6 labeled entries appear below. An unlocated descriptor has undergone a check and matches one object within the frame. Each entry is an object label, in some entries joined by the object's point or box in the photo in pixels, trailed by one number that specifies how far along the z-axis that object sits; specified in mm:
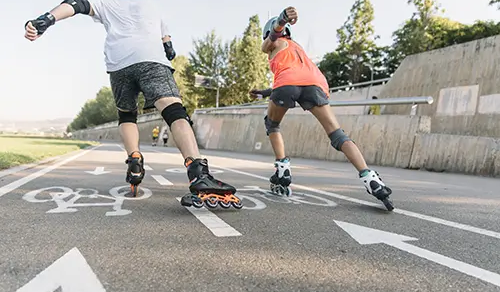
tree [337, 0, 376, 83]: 45719
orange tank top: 3504
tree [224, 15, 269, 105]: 37719
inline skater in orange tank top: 3295
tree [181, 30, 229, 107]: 39400
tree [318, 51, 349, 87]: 54500
